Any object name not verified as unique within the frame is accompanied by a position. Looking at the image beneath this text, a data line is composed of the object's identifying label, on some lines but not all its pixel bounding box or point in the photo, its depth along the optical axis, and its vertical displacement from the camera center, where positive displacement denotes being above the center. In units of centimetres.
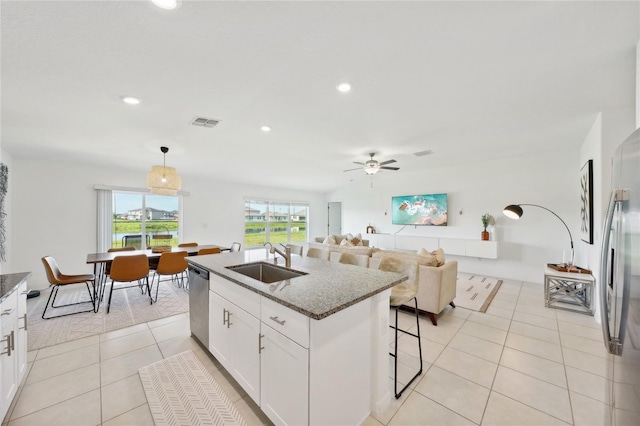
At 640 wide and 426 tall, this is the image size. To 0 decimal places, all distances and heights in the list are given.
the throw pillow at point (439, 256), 339 -61
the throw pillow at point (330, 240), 589 -70
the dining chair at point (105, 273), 362 -96
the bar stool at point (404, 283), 201 -65
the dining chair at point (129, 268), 339 -83
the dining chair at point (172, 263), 380 -85
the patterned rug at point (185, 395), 165 -139
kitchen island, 131 -81
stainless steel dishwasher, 234 -94
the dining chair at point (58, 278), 319 -94
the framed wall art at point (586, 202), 334 +17
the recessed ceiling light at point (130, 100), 239 +108
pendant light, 378 +46
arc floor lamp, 393 +3
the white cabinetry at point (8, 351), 152 -93
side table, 332 -115
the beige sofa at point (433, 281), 299 -87
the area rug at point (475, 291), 369 -138
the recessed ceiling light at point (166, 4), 136 +116
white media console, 517 -77
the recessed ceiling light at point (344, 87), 228 +117
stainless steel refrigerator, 88 -29
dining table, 346 -74
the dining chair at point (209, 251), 439 -73
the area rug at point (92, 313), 275 -141
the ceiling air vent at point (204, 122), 298 +109
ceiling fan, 455 +86
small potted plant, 526 -25
